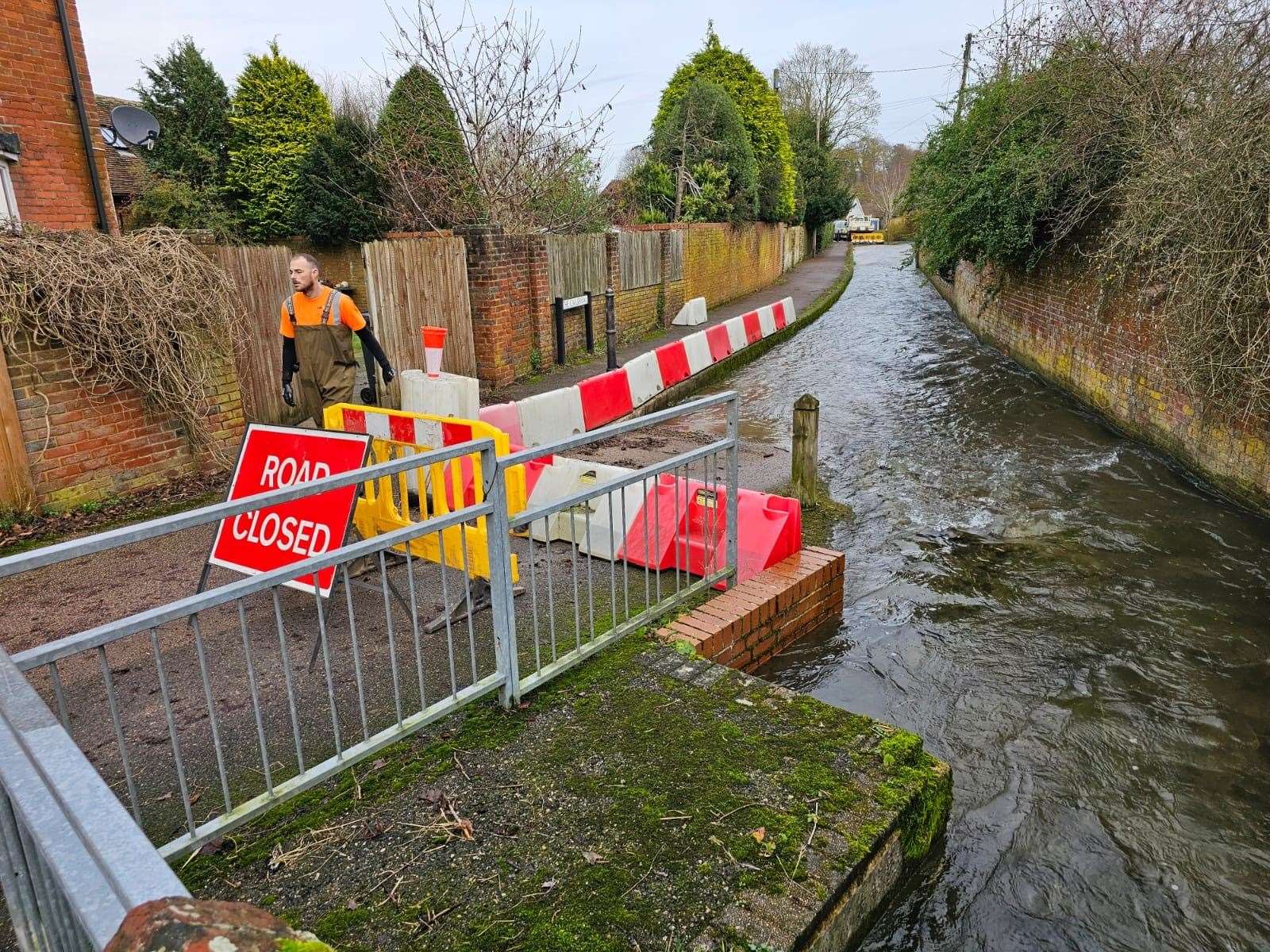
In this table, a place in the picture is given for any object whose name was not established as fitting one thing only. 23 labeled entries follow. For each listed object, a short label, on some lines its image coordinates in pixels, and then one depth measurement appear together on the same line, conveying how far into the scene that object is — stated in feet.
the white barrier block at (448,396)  22.84
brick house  30.35
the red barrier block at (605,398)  29.60
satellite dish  31.73
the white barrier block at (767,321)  52.26
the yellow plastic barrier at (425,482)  14.06
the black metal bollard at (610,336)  40.52
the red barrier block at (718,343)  42.68
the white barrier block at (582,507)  17.13
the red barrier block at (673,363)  36.58
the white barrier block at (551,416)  25.81
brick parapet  13.48
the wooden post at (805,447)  21.38
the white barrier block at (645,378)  33.53
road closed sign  11.85
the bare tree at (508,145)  39.55
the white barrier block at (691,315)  57.88
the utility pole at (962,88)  45.93
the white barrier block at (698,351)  39.52
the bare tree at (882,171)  228.43
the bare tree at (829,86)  181.37
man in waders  20.25
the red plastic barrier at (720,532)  16.01
